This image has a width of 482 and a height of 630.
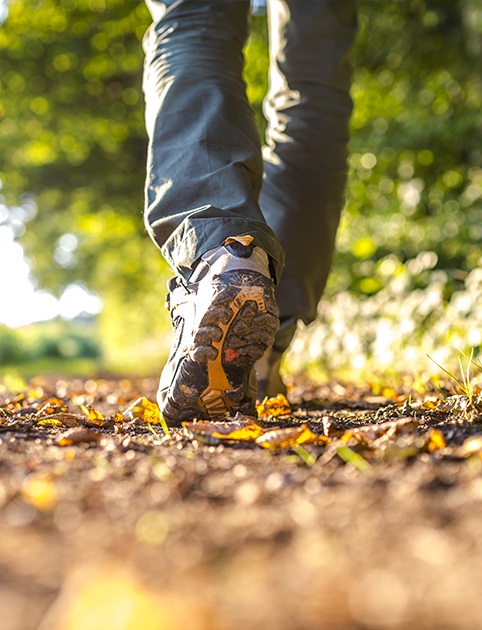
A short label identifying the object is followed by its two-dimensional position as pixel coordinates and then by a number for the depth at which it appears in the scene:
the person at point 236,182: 1.59
